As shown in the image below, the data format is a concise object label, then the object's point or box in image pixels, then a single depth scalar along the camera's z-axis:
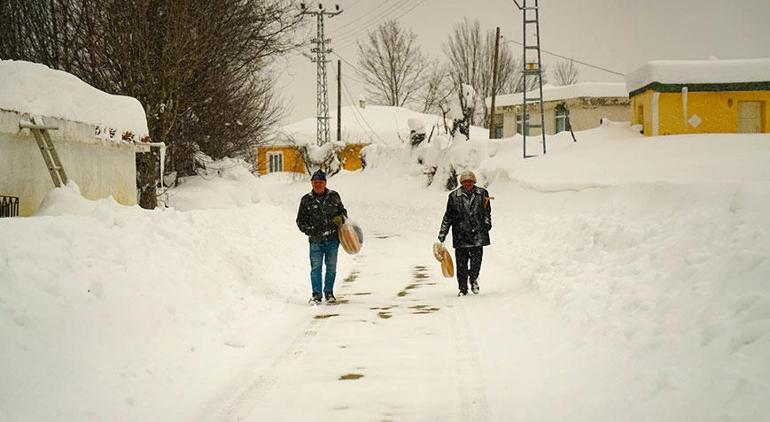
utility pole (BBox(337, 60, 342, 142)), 57.09
